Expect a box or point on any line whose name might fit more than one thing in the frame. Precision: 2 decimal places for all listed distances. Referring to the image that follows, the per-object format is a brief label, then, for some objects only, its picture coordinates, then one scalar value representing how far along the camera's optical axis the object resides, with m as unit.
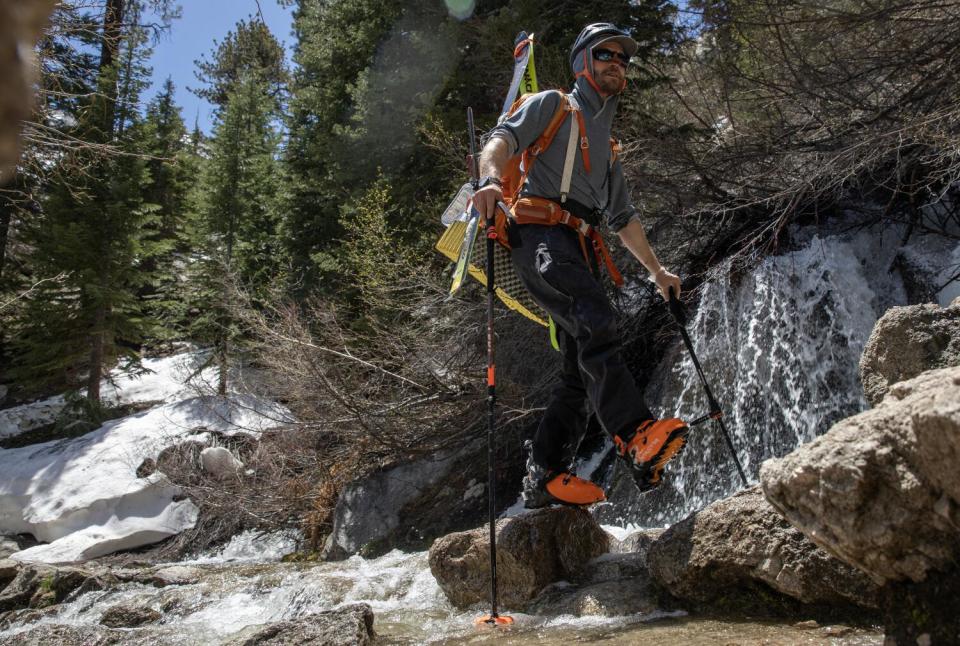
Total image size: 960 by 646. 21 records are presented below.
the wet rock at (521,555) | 4.30
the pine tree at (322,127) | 14.24
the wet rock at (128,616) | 5.43
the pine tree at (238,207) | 17.23
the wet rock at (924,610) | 2.15
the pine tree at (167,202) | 18.00
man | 4.03
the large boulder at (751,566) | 3.04
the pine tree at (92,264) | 16.78
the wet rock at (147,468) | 12.72
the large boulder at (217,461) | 11.87
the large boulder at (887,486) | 2.10
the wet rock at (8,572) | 7.31
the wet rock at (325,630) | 3.65
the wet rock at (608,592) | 3.70
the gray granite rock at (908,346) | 3.60
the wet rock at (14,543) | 11.89
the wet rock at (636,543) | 4.57
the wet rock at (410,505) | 8.53
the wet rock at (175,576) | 7.05
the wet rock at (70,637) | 4.55
